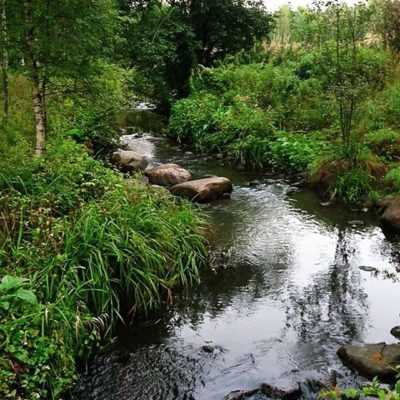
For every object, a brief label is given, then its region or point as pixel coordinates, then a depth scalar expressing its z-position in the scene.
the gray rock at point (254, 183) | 12.46
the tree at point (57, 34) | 8.33
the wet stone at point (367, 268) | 7.71
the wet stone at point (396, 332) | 5.88
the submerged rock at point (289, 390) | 4.82
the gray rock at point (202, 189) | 10.92
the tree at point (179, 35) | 20.03
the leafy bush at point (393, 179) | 10.25
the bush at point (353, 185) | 10.72
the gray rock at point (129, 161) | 13.26
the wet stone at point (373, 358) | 5.03
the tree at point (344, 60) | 11.27
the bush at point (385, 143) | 11.91
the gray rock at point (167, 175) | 12.08
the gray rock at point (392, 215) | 9.12
